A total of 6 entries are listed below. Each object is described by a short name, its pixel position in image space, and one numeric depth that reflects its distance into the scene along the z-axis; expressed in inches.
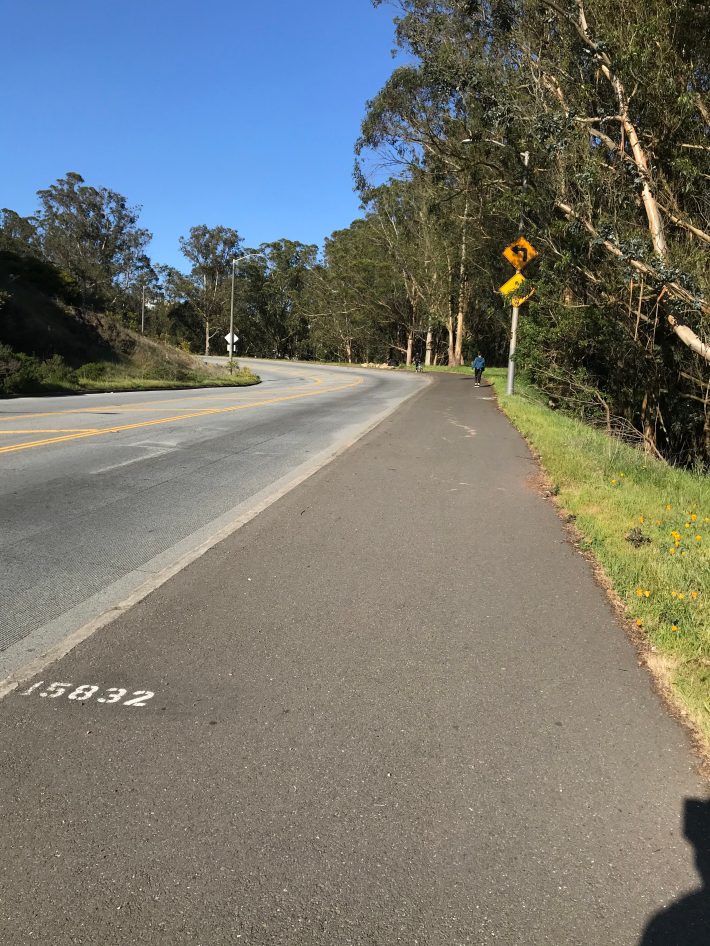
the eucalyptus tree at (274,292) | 3511.3
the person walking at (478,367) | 1261.1
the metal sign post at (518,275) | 757.9
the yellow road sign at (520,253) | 756.6
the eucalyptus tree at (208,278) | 3245.6
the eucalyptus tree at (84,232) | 2490.2
